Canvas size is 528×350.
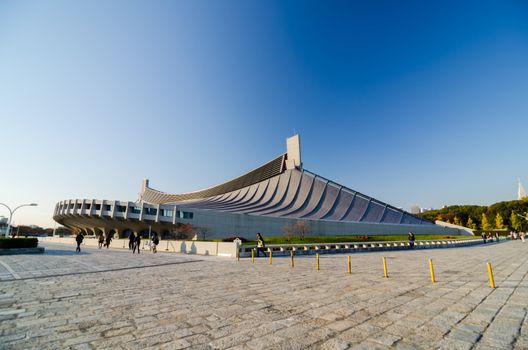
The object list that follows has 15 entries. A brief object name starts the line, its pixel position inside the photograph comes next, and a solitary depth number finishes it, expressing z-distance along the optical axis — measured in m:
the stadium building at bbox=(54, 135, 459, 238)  37.97
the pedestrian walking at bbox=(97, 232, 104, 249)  29.32
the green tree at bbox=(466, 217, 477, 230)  81.62
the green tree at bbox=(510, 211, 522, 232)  70.21
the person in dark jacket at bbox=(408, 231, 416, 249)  25.73
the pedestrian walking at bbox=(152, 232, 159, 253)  22.39
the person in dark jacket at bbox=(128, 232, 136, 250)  22.25
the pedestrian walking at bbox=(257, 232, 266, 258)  18.56
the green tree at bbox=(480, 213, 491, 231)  77.99
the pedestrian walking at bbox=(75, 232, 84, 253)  20.87
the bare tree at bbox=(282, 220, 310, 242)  37.09
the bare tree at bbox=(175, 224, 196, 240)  35.72
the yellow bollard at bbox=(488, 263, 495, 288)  7.32
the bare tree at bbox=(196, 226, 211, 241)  36.85
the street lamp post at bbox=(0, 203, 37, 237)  34.87
